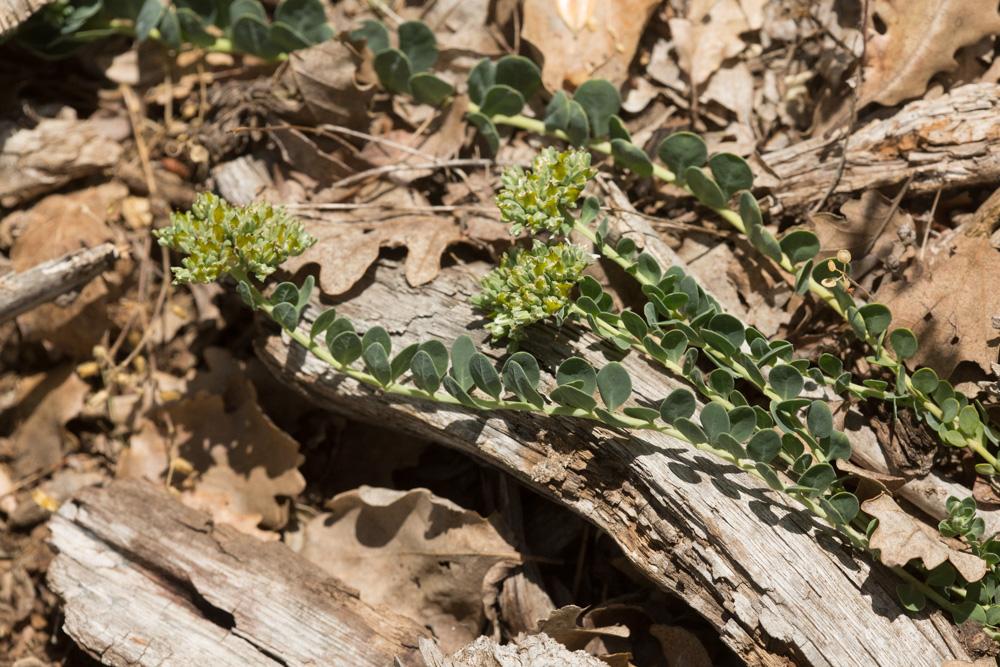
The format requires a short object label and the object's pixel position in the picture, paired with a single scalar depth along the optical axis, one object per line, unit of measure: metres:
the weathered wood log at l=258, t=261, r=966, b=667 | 2.46
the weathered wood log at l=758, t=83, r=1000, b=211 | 2.99
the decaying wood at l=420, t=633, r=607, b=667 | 2.54
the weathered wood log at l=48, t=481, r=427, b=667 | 2.86
